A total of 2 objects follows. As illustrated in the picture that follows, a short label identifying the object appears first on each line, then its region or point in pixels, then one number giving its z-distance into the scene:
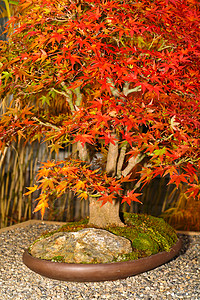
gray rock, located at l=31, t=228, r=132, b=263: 2.04
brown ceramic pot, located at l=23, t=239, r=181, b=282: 1.97
